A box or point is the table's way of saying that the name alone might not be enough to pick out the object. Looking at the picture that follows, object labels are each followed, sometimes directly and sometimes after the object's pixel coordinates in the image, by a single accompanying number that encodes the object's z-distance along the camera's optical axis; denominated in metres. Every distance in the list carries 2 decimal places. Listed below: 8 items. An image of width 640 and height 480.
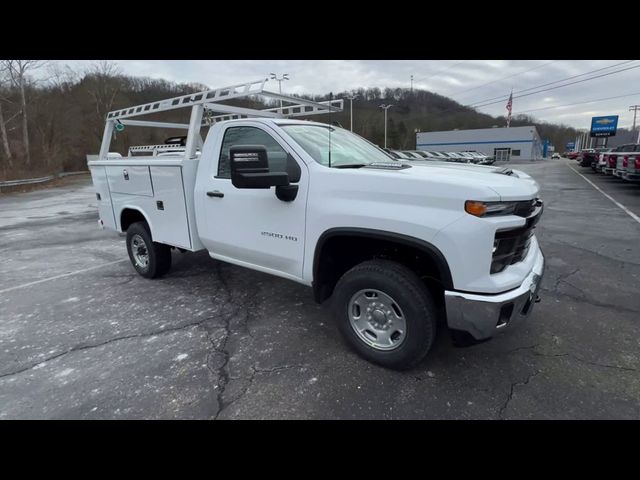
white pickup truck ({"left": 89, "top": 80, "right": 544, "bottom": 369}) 2.42
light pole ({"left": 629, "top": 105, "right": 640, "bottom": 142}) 81.69
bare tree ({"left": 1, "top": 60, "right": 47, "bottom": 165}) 26.12
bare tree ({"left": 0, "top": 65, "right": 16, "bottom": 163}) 24.65
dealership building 60.99
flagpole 61.22
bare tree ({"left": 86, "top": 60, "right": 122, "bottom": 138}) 38.28
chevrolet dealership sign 57.47
